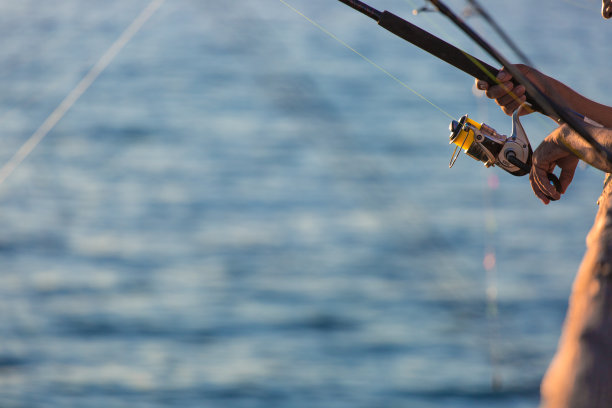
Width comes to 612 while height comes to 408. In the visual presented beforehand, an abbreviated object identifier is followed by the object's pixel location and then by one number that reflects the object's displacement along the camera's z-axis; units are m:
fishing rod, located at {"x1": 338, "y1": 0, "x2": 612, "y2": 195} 4.34
